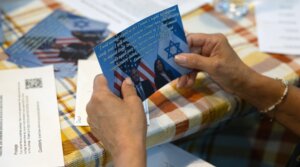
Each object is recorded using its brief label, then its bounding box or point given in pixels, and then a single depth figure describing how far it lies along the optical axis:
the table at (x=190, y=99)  0.85
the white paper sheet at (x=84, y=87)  0.88
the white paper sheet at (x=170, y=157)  0.90
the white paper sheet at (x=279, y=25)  1.04
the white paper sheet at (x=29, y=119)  0.82
